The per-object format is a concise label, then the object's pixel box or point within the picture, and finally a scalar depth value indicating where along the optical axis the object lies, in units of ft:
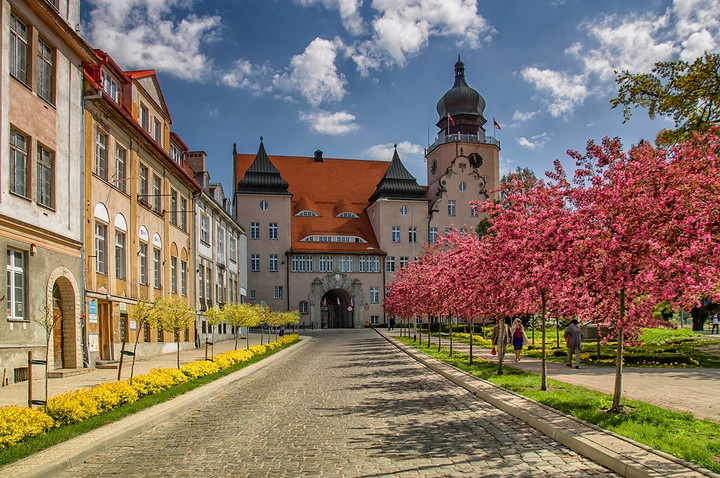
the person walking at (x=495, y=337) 88.79
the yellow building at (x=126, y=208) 73.46
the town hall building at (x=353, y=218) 237.86
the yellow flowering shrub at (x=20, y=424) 27.55
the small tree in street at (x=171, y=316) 63.00
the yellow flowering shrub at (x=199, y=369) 57.38
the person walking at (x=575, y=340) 68.33
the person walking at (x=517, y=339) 80.18
